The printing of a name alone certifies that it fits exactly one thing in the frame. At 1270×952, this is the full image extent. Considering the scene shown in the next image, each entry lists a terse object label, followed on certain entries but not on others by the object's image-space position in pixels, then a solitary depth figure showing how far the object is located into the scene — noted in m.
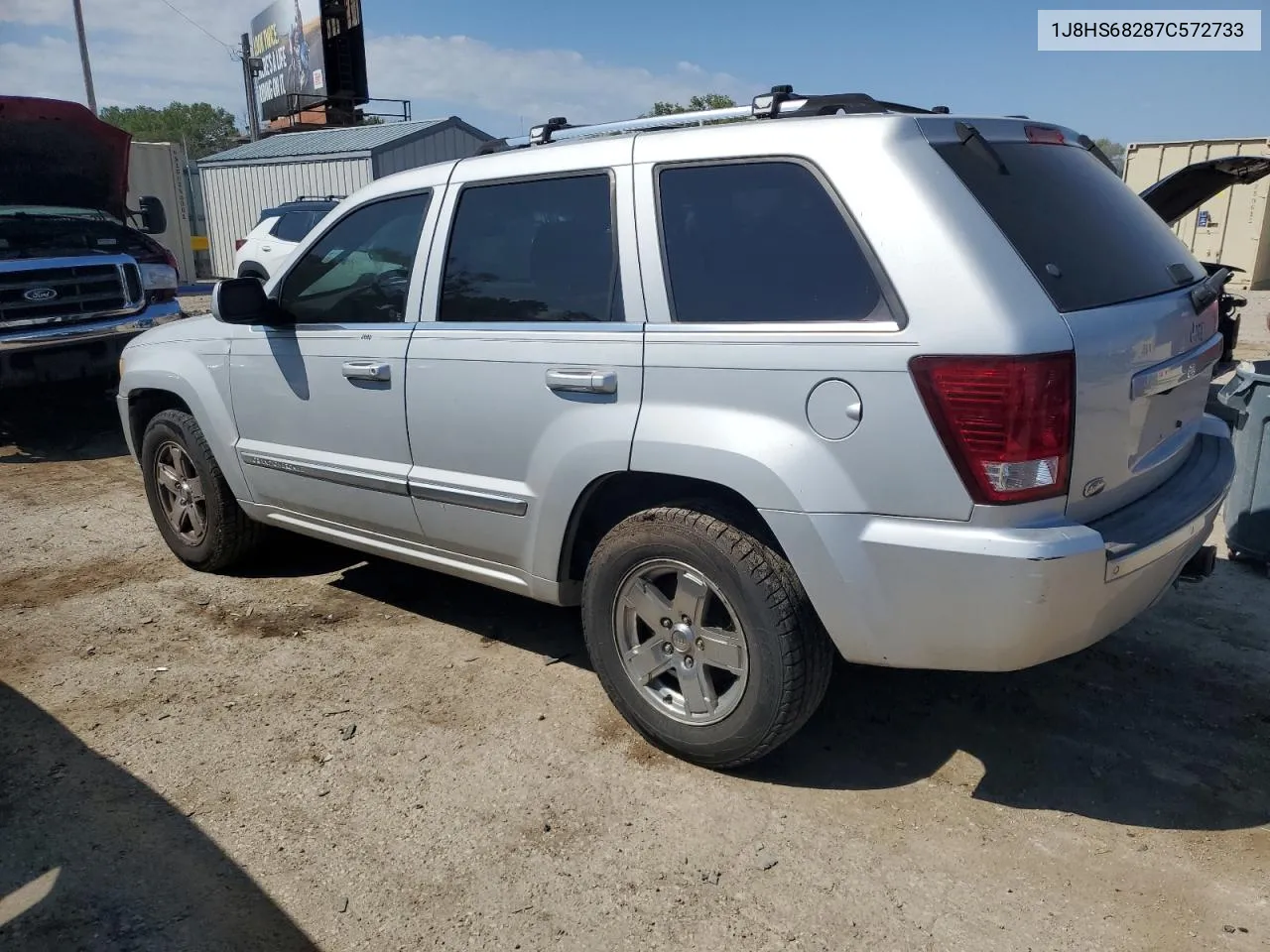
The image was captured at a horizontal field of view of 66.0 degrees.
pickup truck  7.42
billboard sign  32.66
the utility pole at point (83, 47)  26.05
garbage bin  4.52
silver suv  2.46
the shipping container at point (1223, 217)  17.70
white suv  14.32
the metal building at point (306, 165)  21.95
